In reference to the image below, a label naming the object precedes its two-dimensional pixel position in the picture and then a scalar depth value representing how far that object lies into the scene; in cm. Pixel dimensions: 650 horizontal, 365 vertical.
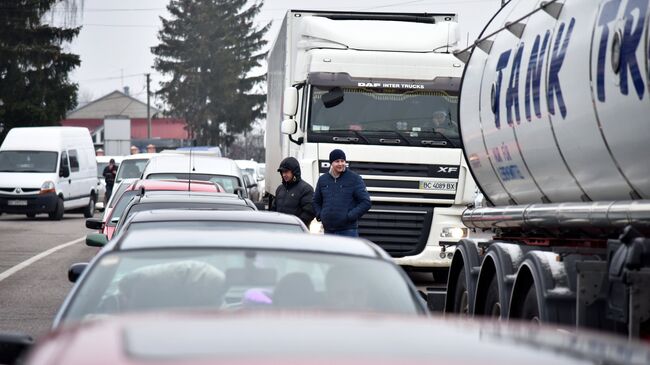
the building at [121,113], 15100
